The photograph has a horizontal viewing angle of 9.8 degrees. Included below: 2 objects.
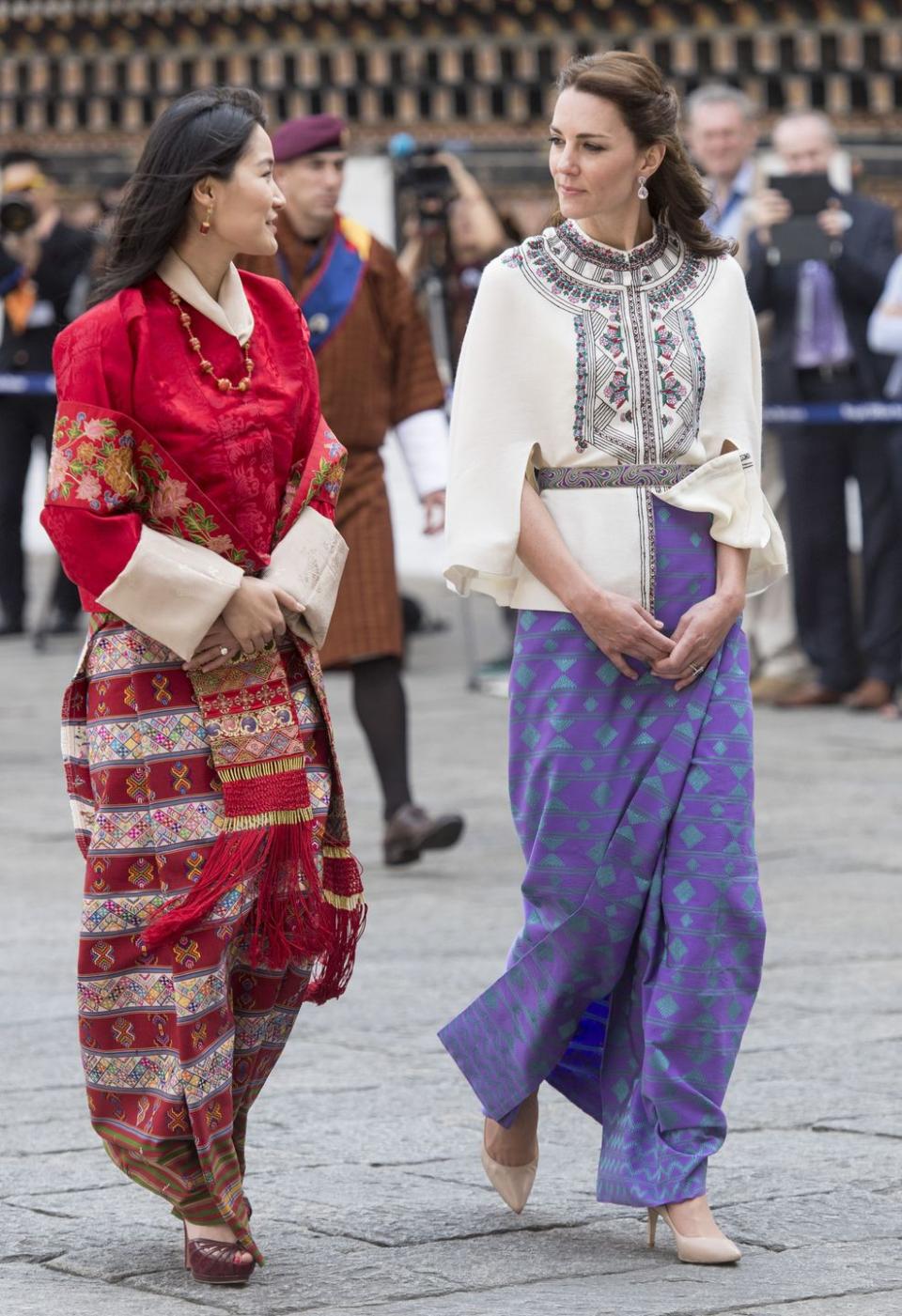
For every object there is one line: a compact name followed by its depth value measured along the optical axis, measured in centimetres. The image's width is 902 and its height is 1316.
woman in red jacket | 690
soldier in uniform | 1219
